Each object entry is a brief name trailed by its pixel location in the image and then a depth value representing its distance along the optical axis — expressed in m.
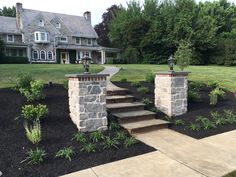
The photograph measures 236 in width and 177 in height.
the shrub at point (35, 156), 3.88
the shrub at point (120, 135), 4.96
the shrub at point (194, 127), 5.73
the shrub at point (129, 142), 4.71
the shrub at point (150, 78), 9.80
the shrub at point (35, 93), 6.18
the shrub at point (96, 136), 4.86
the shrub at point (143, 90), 8.17
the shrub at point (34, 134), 4.46
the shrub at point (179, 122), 6.13
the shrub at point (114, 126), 5.53
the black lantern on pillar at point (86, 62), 5.56
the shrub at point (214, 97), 7.55
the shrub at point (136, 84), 9.16
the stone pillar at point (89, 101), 5.18
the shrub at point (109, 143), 4.59
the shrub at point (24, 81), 7.00
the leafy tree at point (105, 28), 41.56
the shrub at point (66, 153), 4.13
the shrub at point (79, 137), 4.77
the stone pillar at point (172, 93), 6.68
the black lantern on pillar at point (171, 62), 6.87
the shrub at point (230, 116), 6.33
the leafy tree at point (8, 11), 41.25
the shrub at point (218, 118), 6.16
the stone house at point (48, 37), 29.19
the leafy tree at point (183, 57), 10.26
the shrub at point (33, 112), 5.15
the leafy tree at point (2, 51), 24.64
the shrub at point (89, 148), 4.39
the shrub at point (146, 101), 7.22
